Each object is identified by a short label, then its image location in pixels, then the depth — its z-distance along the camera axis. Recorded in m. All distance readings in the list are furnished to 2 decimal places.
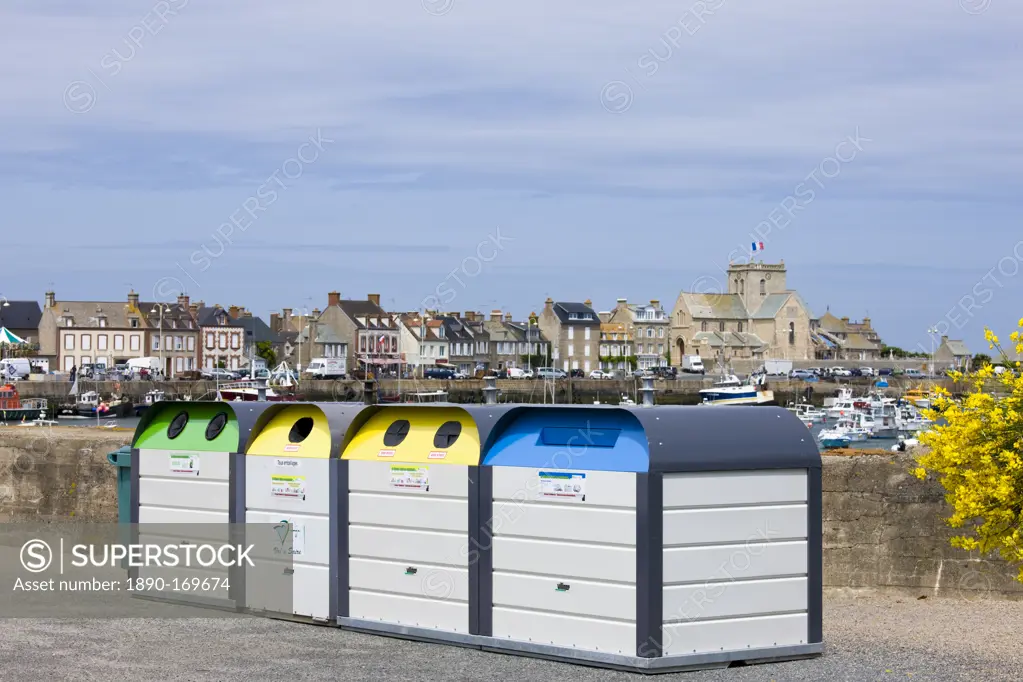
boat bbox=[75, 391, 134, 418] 80.25
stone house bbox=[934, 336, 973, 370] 148.88
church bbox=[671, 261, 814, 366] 147.88
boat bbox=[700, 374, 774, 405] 85.50
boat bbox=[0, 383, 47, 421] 74.38
